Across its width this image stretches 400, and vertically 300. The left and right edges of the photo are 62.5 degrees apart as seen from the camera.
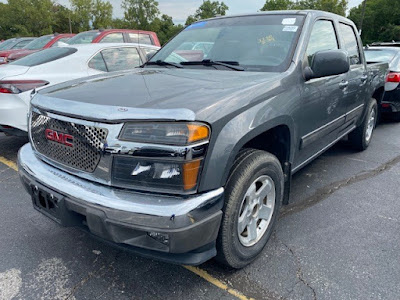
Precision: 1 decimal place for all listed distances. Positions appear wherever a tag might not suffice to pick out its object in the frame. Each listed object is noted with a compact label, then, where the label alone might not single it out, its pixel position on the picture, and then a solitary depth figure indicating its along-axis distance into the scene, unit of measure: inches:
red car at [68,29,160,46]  334.1
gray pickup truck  69.1
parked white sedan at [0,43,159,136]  164.6
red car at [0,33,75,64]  419.7
